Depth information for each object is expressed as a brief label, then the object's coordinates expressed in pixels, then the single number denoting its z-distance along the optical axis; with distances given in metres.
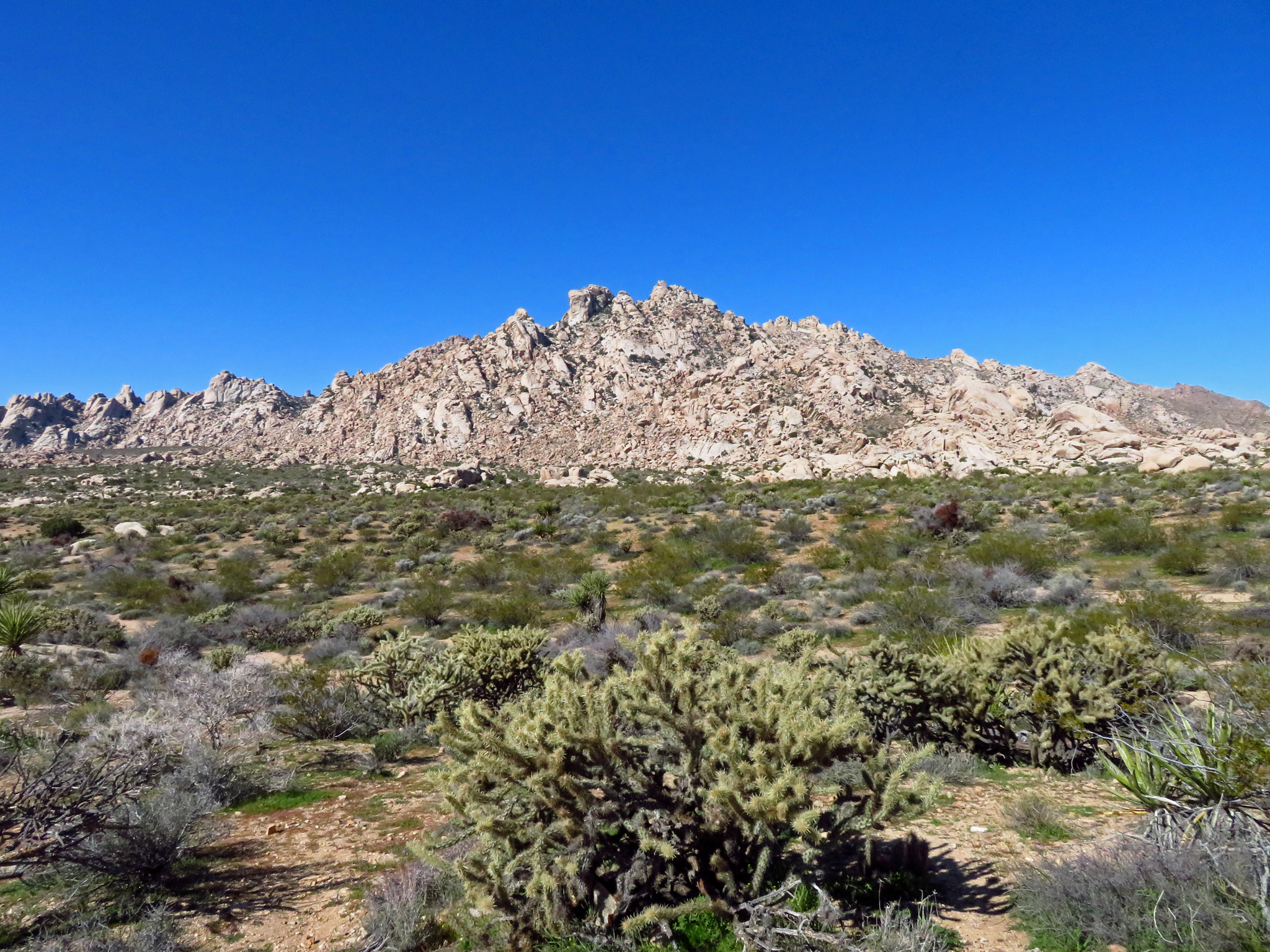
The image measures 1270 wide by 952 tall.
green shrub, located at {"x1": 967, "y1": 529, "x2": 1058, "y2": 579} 13.55
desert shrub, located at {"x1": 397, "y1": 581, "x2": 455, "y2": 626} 13.60
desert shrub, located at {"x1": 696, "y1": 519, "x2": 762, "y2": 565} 17.80
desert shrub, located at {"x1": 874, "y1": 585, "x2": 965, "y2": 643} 9.97
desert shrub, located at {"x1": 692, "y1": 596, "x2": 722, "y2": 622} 12.24
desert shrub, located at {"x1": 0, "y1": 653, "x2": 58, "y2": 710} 8.23
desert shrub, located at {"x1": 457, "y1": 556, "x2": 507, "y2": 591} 16.70
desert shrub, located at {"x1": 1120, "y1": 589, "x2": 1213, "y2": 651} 8.49
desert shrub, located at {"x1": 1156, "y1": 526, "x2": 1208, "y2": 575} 12.68
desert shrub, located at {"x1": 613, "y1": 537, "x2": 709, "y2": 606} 14.41
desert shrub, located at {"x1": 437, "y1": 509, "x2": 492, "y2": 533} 24.88
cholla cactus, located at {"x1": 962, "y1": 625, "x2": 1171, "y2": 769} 5.34
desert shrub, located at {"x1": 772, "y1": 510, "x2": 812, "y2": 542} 19.92
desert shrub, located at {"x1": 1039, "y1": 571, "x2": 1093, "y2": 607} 11.23
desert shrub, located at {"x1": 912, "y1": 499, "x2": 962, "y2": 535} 18.41
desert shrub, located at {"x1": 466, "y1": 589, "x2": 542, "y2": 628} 12.77
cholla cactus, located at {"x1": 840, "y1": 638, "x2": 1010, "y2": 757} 5.79
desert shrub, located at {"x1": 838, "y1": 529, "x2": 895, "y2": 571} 15.53
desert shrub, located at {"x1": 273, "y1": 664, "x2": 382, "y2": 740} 7.21
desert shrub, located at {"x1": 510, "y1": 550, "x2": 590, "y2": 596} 16.22
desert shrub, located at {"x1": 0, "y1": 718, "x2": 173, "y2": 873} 3.45
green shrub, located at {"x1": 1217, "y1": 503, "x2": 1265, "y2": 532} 15.70
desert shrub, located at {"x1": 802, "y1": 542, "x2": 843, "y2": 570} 16.19
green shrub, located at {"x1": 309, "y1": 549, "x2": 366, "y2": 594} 17.39
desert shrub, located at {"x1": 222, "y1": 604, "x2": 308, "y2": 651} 11.71
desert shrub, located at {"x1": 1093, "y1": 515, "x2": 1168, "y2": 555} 14.77
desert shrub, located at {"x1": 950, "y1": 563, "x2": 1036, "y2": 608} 11.90
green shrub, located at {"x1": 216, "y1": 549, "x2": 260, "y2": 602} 15.98
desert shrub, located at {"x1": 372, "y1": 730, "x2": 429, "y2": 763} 6.55
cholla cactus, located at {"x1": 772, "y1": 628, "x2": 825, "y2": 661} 9.55
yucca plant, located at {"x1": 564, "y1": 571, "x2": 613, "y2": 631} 12.07
